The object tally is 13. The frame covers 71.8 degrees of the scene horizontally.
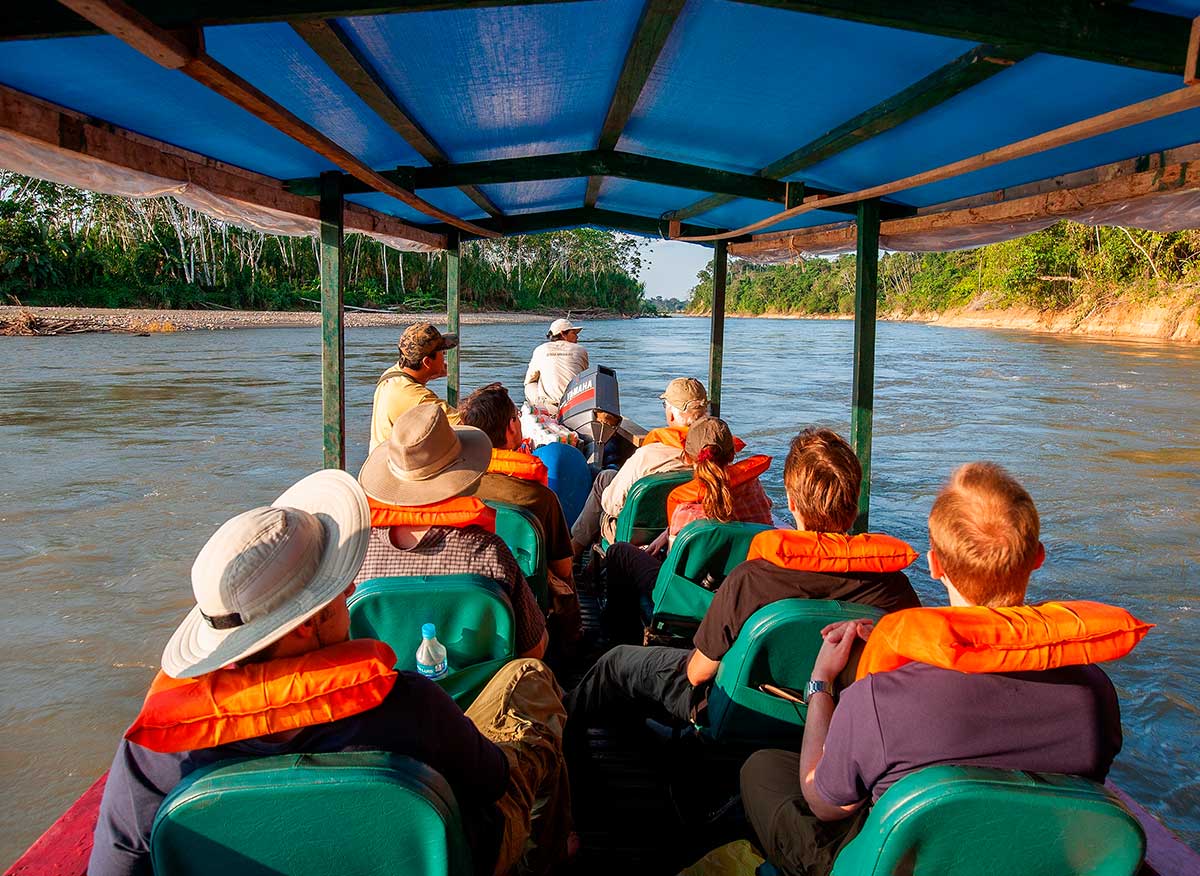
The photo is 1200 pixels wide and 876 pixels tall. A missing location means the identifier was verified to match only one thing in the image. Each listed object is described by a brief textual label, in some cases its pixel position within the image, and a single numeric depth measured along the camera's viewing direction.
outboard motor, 5.90
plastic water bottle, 1.88
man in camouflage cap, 3.97
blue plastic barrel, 4.45
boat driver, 6.88
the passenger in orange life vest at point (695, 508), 2.79
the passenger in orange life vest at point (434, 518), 2.04
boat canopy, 2.20
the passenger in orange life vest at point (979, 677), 1.26
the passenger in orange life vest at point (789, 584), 1.90
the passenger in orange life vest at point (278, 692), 1.18
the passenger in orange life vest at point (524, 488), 2.74
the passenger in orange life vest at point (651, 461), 3.62
